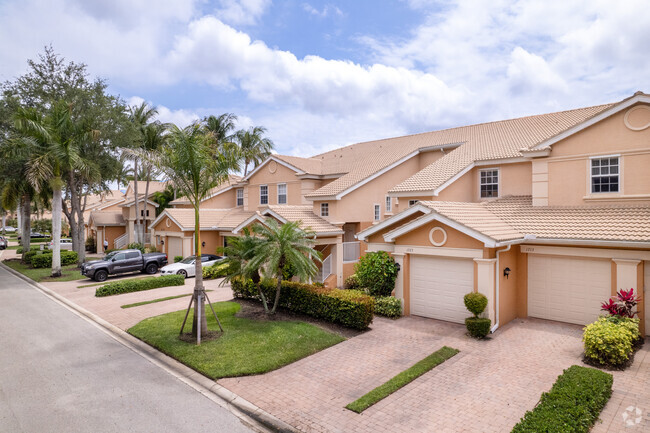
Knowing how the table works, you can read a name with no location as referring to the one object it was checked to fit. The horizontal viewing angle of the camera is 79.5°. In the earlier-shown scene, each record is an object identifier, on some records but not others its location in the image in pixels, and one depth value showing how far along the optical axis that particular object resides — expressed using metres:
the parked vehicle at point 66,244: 42.77
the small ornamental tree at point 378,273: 14.26
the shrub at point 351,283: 19.56
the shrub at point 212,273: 20.06
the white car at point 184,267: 23.28
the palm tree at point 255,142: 41.53
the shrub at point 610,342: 9.09
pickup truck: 22.92
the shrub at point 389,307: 13.65
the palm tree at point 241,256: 13.15
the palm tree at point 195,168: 11.36
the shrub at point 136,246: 33.78
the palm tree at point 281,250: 12.53
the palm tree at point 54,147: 21.66
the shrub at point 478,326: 11.26
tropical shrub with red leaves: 10.74
